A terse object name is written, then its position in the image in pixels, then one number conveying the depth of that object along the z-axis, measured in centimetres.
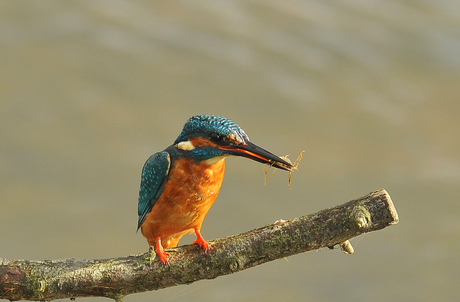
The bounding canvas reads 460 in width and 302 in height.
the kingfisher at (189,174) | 415
